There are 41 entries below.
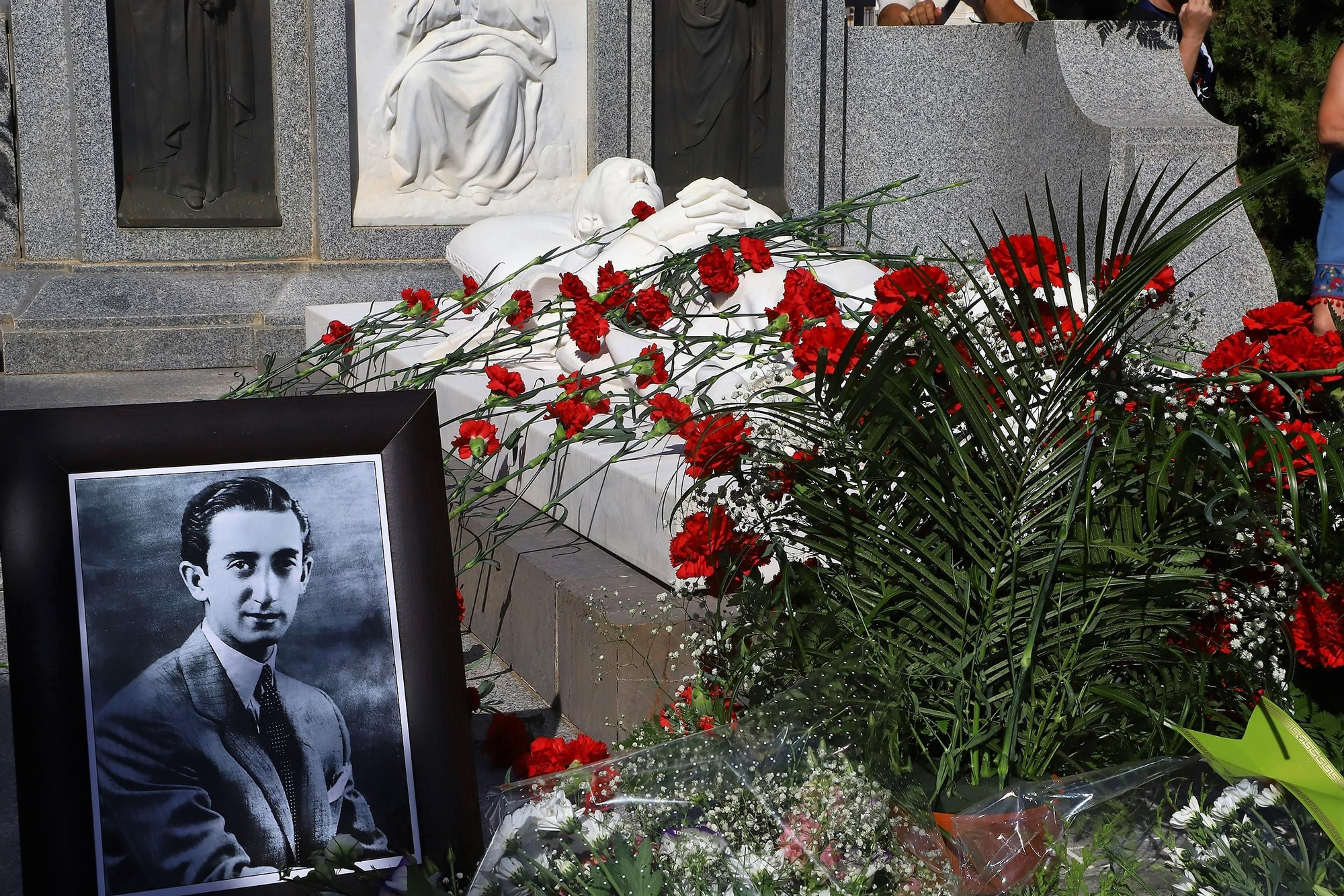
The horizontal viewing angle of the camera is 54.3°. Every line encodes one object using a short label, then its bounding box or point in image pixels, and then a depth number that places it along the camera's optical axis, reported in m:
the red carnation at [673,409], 2.59
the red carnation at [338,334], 4.23
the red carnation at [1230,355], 1.66
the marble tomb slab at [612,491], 2.73
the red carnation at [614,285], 3.61
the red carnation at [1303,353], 1.58
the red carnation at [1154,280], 1.55
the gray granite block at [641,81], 7.57
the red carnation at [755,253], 3.39
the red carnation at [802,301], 2.48
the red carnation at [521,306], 3.80
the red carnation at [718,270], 3.44
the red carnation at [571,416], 2.95
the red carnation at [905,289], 1.62
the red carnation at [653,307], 3.26
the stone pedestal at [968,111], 6.97
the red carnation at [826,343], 1.80
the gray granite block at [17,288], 6.43
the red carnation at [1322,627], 1.55
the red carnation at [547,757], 1.89
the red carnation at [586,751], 1.85
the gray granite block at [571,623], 2.50
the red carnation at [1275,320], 1.66
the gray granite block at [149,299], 6.43
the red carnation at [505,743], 2.22
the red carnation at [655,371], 3.05
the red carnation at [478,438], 3.03
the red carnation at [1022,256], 1.48
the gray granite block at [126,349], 6.34
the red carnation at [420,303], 4.24
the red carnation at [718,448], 1.84
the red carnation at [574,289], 3.47
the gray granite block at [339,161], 6.91
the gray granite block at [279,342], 6.62
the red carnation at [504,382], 3.20
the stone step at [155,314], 6.39
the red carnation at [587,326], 3.31
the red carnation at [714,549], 1.87
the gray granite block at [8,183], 6.77
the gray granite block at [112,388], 5.72
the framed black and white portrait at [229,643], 1.55
